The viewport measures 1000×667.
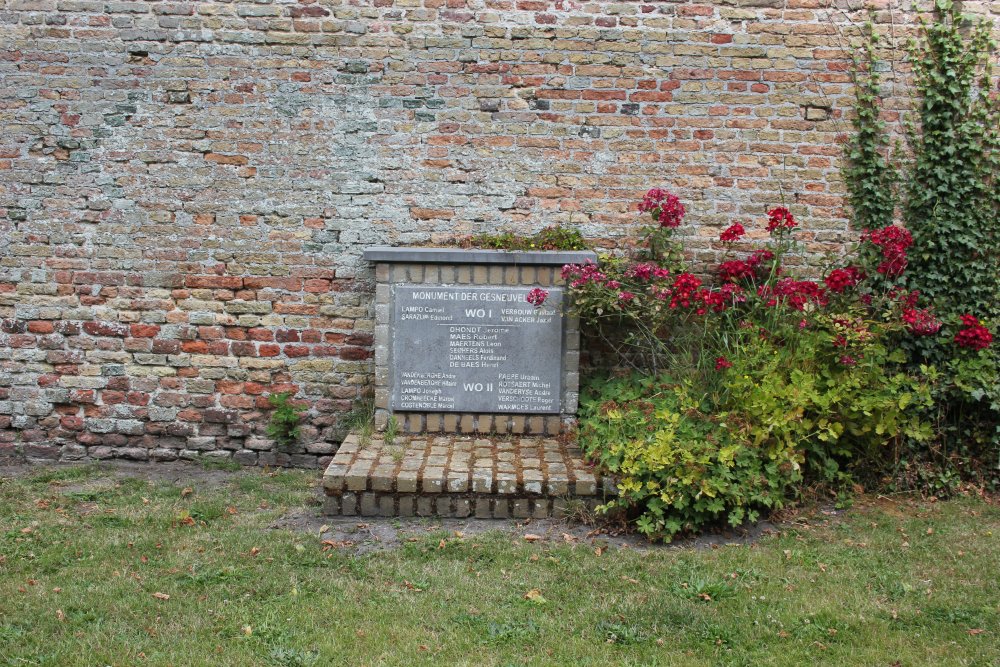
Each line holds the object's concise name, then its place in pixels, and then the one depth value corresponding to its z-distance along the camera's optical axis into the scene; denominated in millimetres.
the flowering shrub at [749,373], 4703
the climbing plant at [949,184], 5730
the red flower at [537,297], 5594
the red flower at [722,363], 5180
